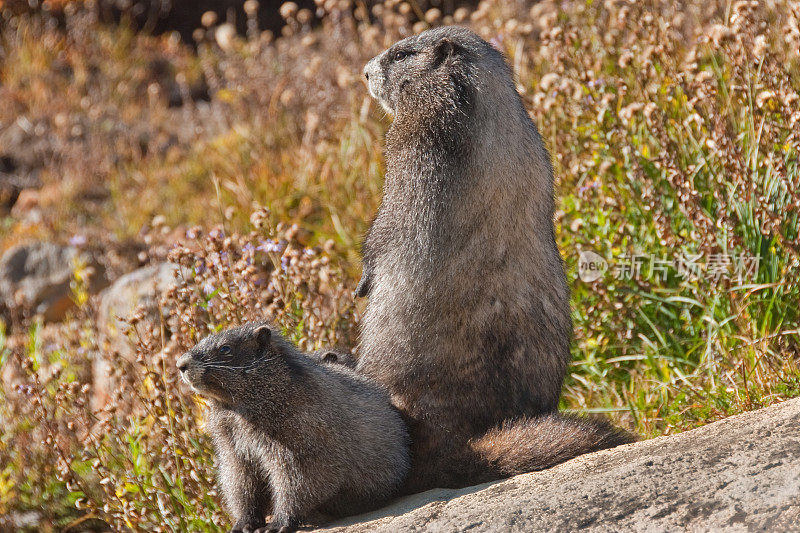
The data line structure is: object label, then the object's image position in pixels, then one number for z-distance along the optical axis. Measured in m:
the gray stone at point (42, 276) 16.03
